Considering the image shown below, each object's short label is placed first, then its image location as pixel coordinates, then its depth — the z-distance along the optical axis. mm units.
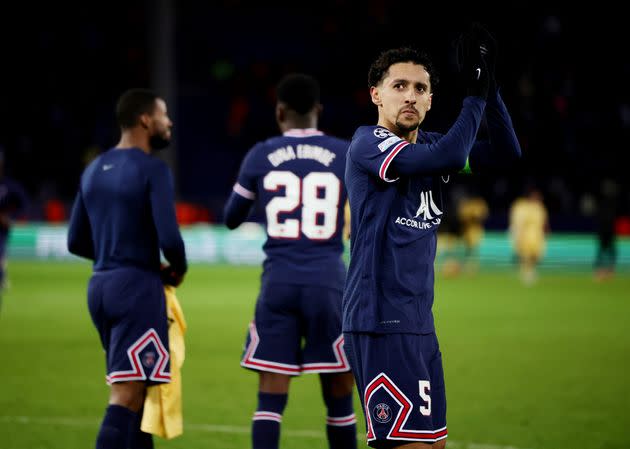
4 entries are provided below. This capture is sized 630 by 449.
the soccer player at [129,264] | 10312
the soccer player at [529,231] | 44781
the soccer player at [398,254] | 7680
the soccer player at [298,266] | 11141
